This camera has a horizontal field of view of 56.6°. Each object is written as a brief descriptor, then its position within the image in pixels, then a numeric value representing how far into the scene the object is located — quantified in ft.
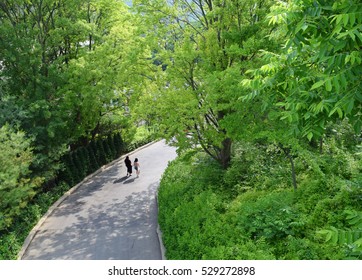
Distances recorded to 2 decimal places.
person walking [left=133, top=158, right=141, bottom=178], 68.64
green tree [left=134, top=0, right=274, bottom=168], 34.35
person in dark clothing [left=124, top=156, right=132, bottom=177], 69.51
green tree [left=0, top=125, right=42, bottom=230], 37.45
